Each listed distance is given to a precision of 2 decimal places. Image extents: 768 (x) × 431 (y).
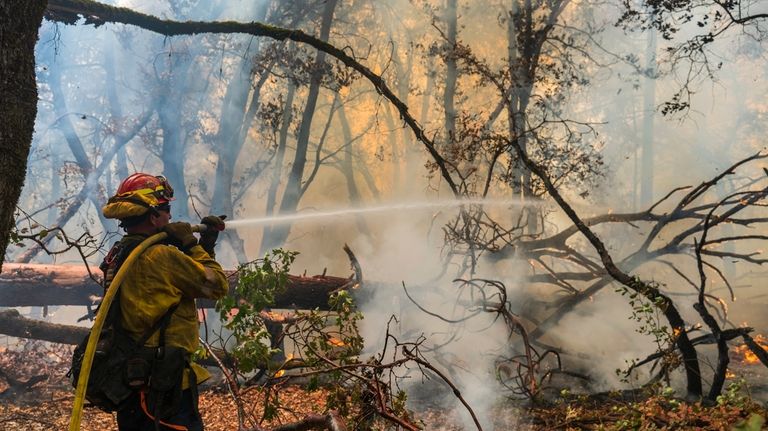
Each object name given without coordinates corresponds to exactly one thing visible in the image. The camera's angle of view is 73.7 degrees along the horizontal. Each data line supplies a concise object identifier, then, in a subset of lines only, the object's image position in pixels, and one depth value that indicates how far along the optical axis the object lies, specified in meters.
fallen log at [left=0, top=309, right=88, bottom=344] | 6.88
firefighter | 2.92
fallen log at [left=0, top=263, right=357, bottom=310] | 7.16
